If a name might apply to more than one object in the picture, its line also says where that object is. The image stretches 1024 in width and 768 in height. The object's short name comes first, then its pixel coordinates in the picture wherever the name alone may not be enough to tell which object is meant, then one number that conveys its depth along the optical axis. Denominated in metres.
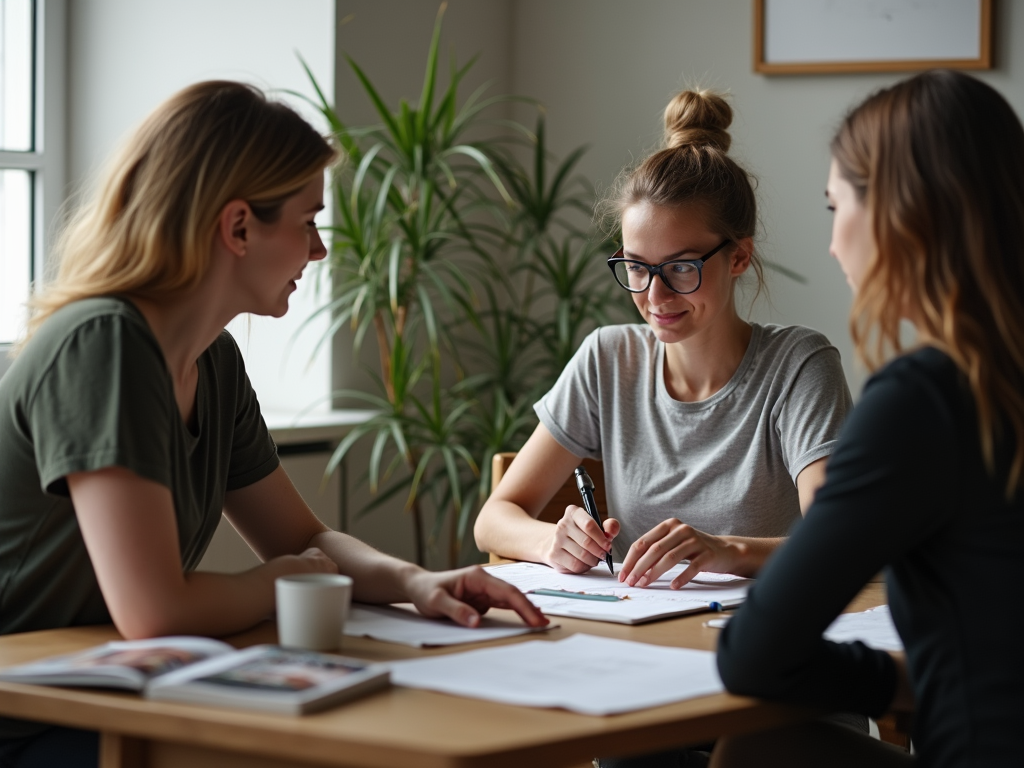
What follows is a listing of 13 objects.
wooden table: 1.91
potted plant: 3.74
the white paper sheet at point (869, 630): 2.26
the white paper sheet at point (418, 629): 2.25
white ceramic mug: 2.19
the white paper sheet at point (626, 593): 2.37
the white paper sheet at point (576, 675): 2.06
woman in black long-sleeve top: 2.05
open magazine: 2.01
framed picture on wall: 3.91
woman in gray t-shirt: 2.78
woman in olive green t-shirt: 2.20
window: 3.83
